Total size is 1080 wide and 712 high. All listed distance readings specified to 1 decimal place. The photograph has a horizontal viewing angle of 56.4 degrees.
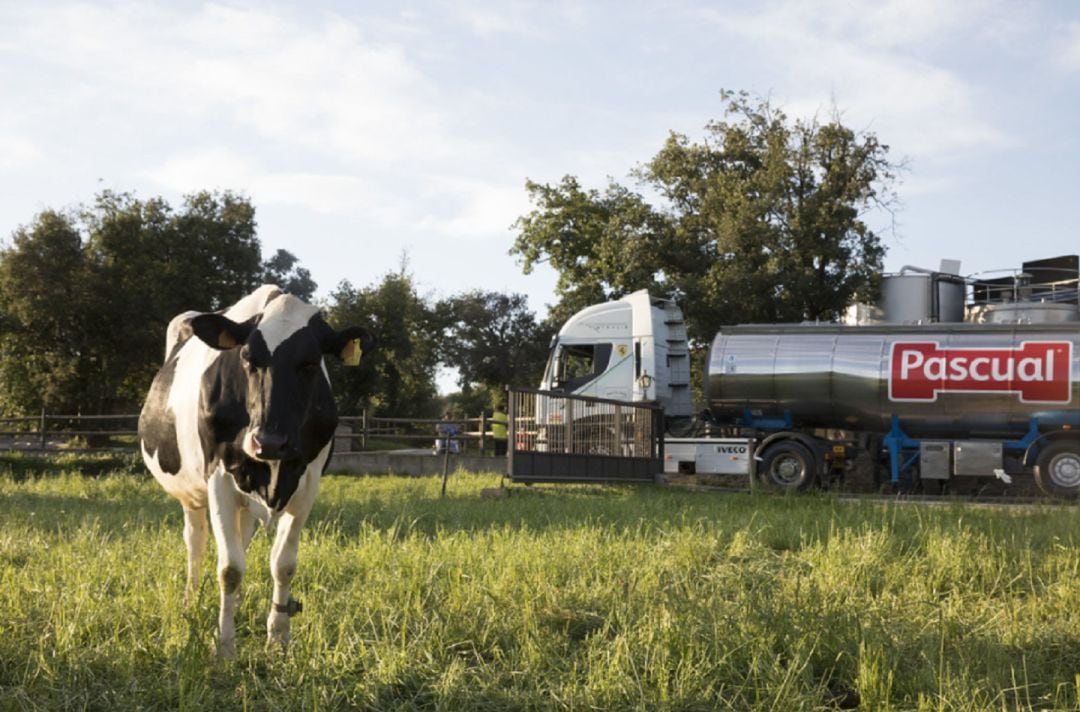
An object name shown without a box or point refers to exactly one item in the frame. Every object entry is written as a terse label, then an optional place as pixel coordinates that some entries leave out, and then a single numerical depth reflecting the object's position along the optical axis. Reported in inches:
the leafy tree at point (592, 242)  1227.2
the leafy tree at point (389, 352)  1664.6
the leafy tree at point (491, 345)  2091.5
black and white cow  182.1
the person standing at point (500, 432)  950.4
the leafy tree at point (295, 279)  2669.8
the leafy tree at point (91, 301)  1366.9
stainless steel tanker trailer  713.0
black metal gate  633.0
